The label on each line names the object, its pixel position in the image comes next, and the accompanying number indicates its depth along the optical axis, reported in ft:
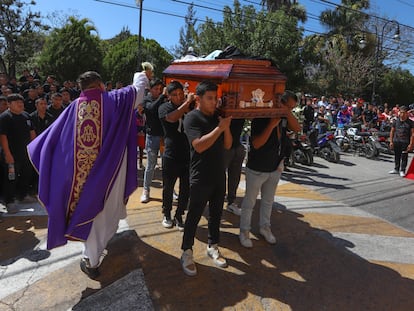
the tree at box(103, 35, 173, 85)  77.46
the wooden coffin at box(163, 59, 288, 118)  10.67
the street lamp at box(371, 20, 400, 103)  76.16
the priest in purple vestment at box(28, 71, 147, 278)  10.23
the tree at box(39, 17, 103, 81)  64.34
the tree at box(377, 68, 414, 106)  90.94
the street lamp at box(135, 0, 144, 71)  50.78
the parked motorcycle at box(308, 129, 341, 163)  33.22
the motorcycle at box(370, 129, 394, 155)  40.35
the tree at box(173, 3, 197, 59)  100.05
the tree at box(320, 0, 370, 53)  88.84
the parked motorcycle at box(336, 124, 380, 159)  37.22
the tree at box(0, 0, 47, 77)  60.85
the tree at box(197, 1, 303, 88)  56.80
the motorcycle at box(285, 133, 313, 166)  30.40
